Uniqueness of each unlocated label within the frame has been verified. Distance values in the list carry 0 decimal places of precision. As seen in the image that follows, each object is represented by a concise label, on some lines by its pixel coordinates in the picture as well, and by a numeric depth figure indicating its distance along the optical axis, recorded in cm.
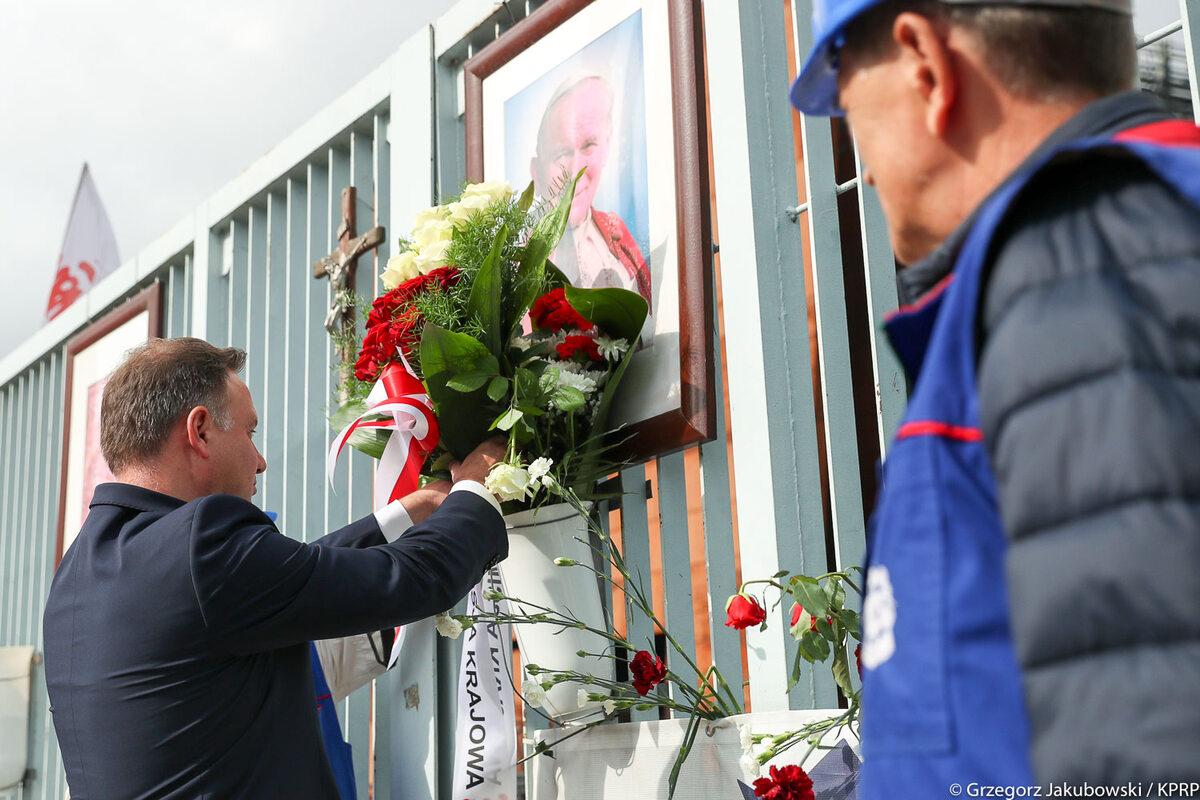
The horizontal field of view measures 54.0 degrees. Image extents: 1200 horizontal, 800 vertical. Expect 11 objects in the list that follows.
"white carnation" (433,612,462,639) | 200
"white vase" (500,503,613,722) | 195
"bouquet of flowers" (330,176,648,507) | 190
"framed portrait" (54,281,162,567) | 422
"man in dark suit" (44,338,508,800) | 180
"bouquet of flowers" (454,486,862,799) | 154
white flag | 611
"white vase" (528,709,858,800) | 173
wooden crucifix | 306
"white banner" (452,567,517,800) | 199
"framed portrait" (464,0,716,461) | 204
